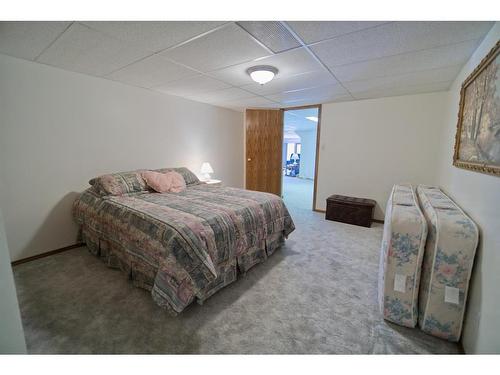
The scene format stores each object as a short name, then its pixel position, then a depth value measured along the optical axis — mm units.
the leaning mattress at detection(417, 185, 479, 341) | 1289
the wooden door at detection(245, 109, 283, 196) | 4625
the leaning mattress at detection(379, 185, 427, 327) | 1419
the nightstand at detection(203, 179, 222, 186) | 3797
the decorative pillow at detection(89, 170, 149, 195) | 2482
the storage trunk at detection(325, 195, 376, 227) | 3438
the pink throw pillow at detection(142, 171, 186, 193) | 2814
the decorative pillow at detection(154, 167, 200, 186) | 3340
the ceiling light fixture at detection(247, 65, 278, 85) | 2250
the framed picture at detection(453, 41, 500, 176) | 1258
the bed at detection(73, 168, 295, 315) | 1552
